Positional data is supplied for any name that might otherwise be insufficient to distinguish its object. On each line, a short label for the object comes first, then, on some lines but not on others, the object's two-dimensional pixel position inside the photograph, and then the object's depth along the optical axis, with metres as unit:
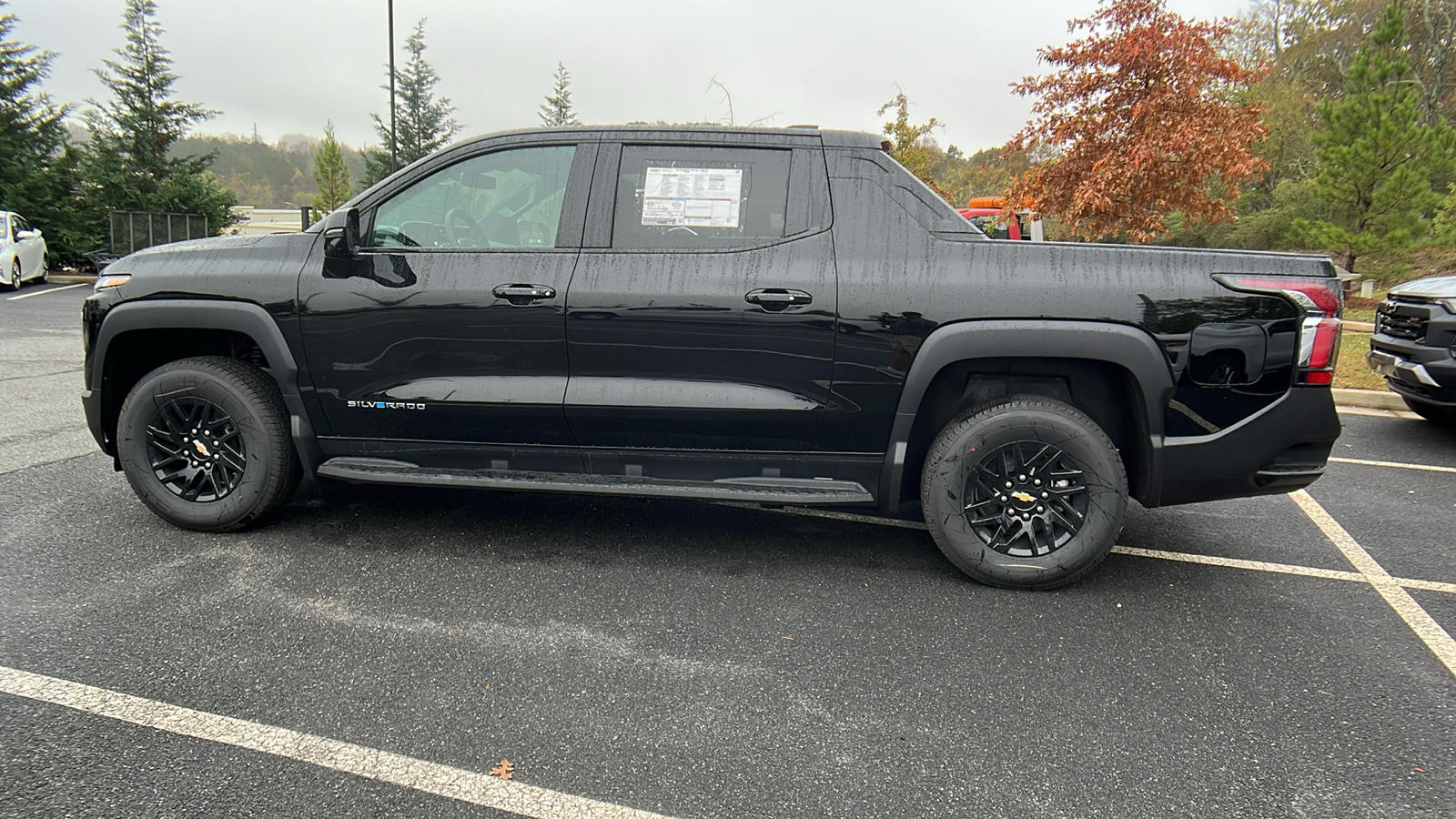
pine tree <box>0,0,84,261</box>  20.44
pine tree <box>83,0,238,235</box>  22.77
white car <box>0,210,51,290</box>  15.71
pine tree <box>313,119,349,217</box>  34.81
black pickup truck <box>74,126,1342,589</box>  3.22
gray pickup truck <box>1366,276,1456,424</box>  5.73
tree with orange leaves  10.23
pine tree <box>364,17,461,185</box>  38.69
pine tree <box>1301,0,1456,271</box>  13.82
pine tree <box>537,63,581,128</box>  43.94
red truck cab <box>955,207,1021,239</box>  11.25
